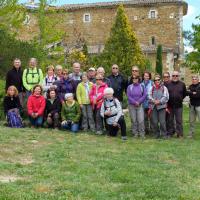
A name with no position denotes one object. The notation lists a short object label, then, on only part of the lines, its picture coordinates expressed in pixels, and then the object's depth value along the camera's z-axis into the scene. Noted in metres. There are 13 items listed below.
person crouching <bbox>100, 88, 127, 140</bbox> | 9.42
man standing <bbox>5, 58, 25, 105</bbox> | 10.18
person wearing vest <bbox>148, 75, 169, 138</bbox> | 9.61
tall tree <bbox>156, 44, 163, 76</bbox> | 36.44
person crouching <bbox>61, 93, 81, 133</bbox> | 9.82
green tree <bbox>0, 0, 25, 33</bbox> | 19.67
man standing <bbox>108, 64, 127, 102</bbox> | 9.94
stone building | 41.83
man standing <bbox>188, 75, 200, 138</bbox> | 9.81
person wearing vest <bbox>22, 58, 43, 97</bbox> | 10.11
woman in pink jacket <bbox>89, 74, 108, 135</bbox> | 9.74
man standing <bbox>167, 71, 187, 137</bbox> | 9.77
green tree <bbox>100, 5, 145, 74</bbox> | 23.17
